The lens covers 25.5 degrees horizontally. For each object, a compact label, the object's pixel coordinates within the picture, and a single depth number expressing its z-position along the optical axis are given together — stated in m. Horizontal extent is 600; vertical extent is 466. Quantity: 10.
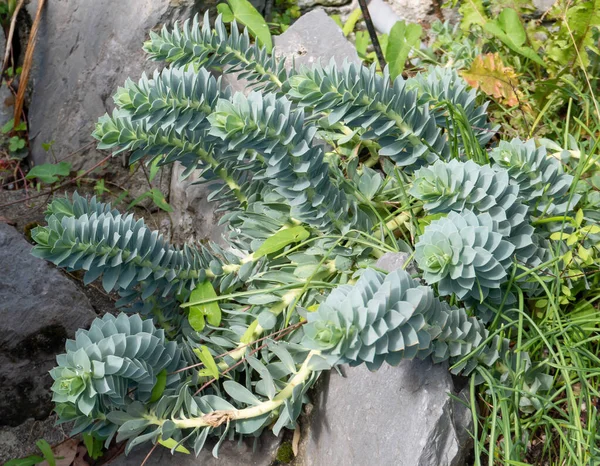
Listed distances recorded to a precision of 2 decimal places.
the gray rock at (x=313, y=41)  1.02
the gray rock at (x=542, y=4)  1.07
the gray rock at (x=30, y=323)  0.88
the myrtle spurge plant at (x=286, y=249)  0.76
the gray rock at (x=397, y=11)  1.13
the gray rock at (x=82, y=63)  1.08
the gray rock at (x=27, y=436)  0.88
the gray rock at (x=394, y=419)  0.77
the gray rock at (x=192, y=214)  0.99
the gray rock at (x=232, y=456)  0.85
